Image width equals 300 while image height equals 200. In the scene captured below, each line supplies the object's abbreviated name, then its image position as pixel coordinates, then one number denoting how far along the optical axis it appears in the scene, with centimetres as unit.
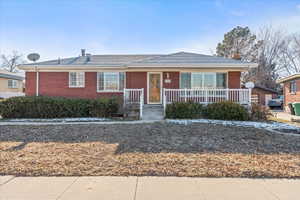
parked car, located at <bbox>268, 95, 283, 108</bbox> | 2591
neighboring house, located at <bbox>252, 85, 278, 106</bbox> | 2686
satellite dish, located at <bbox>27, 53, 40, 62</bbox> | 1414
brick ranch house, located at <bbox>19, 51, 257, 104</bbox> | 1198
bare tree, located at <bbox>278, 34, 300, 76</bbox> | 3300
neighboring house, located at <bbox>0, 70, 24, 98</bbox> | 2408
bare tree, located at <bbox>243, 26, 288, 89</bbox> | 3406
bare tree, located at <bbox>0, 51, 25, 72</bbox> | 4334
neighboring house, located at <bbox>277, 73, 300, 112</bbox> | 1831
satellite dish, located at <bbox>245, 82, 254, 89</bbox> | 1125
